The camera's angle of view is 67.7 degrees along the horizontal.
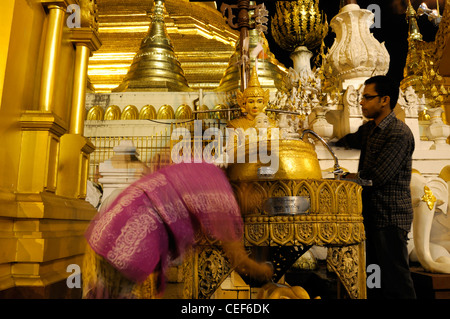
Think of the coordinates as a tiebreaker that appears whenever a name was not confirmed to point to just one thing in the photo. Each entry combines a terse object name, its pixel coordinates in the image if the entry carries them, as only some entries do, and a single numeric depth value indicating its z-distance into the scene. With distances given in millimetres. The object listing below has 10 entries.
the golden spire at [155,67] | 7094
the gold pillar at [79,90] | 2773
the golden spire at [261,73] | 6941
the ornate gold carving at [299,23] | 7594
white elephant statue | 2012
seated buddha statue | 3527
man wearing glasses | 1505
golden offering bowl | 1286
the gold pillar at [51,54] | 2283
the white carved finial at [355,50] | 3930
